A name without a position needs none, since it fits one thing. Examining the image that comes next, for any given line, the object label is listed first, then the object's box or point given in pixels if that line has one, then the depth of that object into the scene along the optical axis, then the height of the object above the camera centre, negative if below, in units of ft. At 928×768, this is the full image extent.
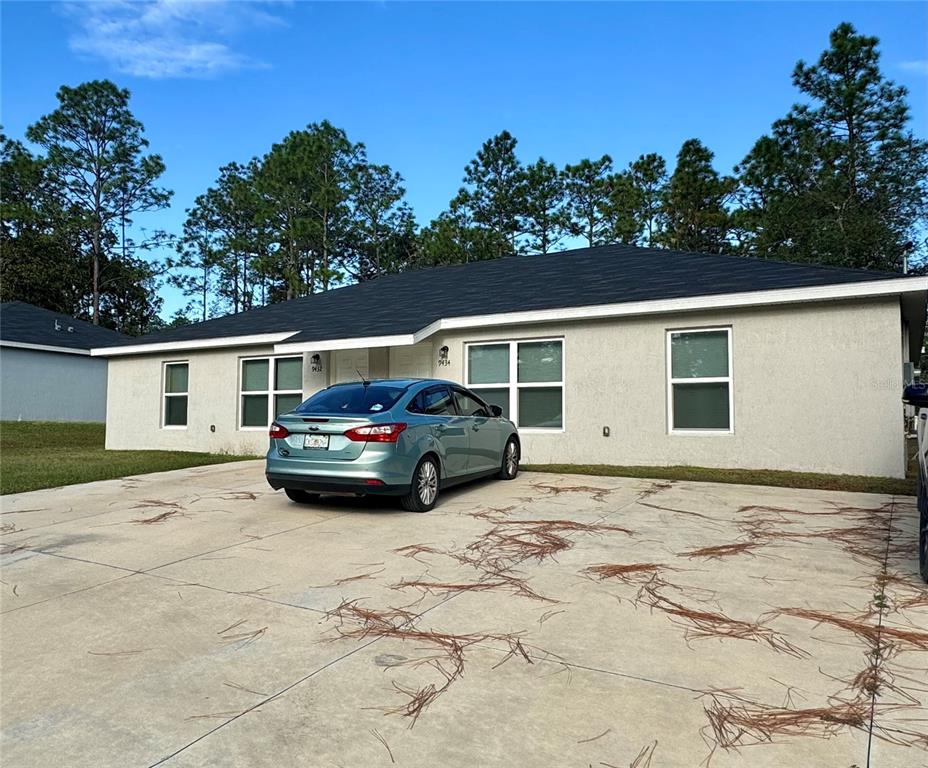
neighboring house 69.72 +5.05
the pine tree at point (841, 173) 88.94 +41.05
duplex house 29.91 +3.37
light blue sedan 20.36 -1.22
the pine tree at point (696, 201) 103.35 +37.26
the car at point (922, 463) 12.98 -1.27
